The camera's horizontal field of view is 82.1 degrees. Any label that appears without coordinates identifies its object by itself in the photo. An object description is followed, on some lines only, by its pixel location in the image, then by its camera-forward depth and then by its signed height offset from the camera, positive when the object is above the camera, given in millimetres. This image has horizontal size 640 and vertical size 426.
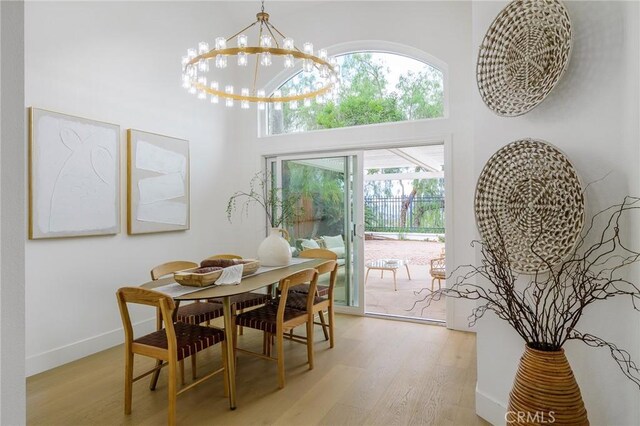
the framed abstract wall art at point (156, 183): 3555 +312
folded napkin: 2557 -450
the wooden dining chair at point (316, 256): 3615 -452
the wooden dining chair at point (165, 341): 2053 -783
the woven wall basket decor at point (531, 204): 1655 +40
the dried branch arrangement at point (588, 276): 1525 -291
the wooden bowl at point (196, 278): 2441 -437
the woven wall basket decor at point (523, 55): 1682 +778
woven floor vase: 1438 -730
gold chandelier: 2480 +1078
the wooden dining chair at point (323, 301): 3074 -777
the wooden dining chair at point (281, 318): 2580 -790
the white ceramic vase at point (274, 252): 3264 -351
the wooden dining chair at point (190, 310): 2777 -798
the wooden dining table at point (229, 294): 2256 -505
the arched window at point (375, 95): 4145 +1381
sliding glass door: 4469 +34
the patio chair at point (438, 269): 4973 -822
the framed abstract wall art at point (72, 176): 2805 +309
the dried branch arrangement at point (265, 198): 4758 +189
